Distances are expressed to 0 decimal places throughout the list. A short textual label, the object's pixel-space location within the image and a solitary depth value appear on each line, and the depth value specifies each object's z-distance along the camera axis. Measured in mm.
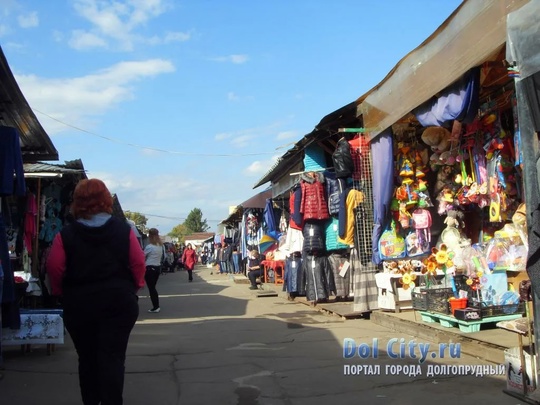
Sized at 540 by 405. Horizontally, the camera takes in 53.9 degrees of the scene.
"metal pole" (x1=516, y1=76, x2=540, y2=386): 3643
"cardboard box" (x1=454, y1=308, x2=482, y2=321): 5941
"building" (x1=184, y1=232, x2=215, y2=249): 74094
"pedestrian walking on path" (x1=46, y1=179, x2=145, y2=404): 3568
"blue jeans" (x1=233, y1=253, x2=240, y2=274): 27391
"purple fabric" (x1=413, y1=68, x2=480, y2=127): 5349
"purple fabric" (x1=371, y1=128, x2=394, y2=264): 7662
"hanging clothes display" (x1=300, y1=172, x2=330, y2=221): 9711
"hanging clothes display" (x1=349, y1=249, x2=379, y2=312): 8453
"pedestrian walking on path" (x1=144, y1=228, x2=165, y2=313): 10977
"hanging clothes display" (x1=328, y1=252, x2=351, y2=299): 10070
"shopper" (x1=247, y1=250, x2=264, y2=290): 17156
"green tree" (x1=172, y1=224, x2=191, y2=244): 115812
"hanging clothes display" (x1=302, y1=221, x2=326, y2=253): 9938
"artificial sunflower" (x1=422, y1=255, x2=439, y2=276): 7359
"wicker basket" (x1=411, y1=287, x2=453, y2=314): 6520
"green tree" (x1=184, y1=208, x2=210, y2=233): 116288
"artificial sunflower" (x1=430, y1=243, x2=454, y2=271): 7156
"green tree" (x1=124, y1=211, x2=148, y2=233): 82625
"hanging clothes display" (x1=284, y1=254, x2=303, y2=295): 11727
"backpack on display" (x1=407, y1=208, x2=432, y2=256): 7664
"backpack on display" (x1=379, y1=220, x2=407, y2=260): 7926
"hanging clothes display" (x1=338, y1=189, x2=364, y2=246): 8711
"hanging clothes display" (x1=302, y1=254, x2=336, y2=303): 10273
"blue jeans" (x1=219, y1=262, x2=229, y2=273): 31066
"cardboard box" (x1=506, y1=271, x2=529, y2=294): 5977
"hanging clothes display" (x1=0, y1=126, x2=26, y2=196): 5617
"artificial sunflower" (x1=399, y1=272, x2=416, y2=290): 7707
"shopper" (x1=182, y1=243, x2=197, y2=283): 24444
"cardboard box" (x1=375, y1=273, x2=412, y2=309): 7957
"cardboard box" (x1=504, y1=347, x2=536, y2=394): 3986
